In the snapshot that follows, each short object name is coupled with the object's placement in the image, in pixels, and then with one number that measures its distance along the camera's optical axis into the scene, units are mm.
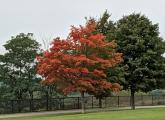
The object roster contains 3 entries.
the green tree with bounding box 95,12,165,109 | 53031
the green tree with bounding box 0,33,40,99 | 56969
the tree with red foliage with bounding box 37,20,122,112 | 47062
